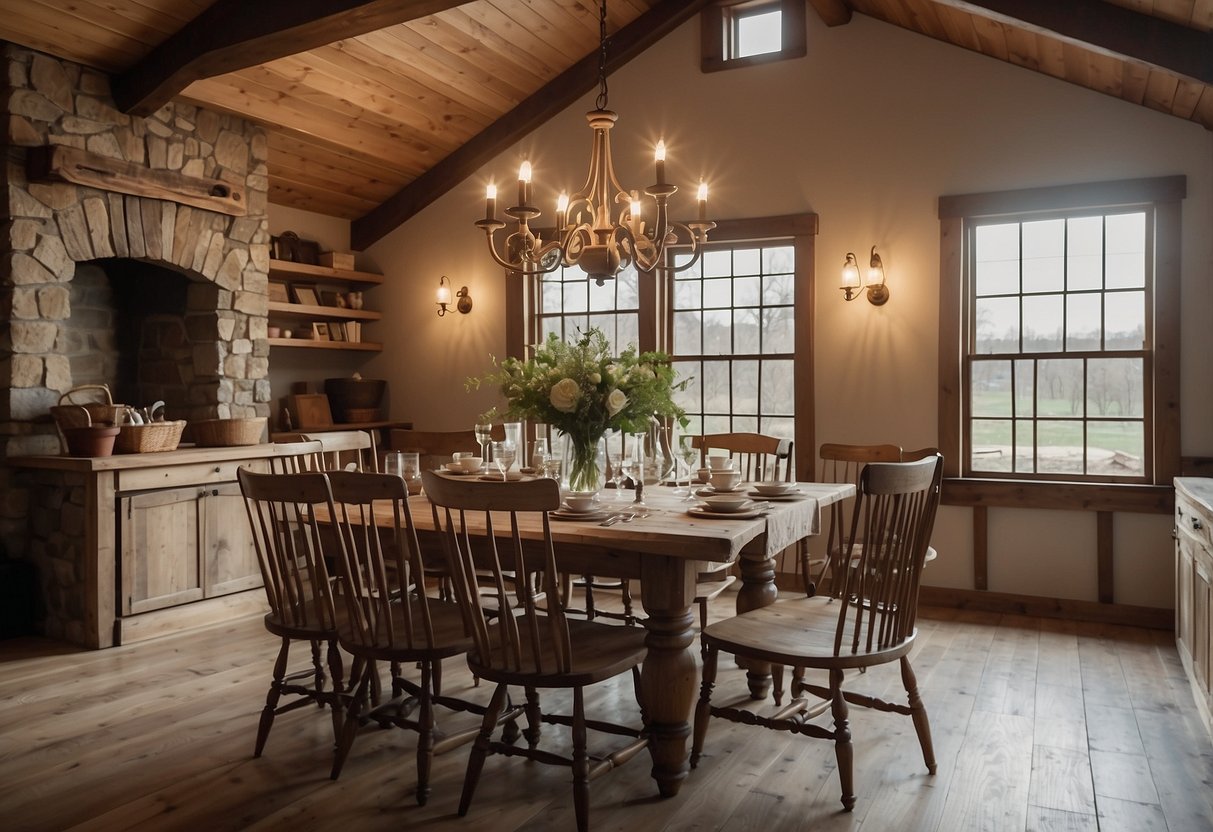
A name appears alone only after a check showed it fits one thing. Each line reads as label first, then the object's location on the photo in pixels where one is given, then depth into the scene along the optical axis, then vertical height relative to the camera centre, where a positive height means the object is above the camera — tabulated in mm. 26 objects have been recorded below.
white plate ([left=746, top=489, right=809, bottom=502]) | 3305 -290
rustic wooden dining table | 2594 -450
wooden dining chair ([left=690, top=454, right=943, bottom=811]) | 2574 -661
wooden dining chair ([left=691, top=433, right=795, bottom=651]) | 3701 -174
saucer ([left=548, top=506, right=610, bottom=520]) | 2908 -317
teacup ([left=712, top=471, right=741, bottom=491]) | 3336 -234
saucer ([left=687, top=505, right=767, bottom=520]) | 2904 -314
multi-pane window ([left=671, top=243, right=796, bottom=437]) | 5656 +495
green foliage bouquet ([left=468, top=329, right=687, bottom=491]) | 3266 +80
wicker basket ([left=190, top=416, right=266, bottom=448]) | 4965 -85
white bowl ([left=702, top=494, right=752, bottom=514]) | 2961 -286
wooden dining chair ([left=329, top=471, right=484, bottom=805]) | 2576 -650
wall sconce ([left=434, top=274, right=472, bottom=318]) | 6562 +850
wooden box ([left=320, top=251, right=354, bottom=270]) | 6496 +1120
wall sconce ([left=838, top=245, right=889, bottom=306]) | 5246 +782
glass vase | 3346 -171
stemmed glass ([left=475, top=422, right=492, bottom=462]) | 3632 -65
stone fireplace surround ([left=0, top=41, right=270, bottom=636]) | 4359 +855
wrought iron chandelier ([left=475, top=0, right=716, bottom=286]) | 3523 +738
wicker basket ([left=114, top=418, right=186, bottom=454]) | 4523 -111
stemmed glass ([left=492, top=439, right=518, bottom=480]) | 3398 -142
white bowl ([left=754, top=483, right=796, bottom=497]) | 3326 -265
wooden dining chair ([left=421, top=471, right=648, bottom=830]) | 2377 -663
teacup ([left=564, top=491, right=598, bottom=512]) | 2994 -280
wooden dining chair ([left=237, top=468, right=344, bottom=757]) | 2693 -567
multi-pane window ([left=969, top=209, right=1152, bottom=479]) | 4801 +385
